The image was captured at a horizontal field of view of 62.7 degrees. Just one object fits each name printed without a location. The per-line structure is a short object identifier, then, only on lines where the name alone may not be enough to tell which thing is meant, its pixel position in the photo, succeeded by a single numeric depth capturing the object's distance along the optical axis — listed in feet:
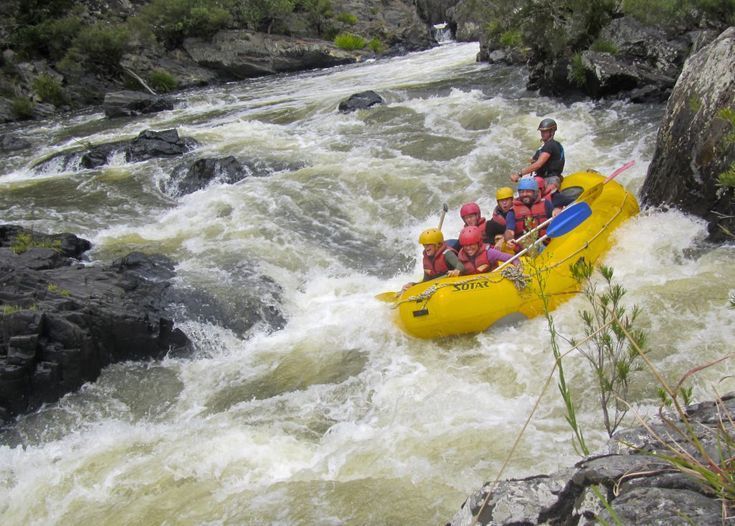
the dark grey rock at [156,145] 40.63
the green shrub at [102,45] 72.18
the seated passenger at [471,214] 21.57
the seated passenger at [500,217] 22.44
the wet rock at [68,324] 17.30
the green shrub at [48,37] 74.08
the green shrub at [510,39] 57.74
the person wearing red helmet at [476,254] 19.93
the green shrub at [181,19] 85.76
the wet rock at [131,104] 57.98
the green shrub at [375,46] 93.97
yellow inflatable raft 17.88
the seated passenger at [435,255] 20.37
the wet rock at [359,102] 47.64
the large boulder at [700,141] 20.21
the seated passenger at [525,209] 21.54
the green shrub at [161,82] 74.23
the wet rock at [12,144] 47.60
